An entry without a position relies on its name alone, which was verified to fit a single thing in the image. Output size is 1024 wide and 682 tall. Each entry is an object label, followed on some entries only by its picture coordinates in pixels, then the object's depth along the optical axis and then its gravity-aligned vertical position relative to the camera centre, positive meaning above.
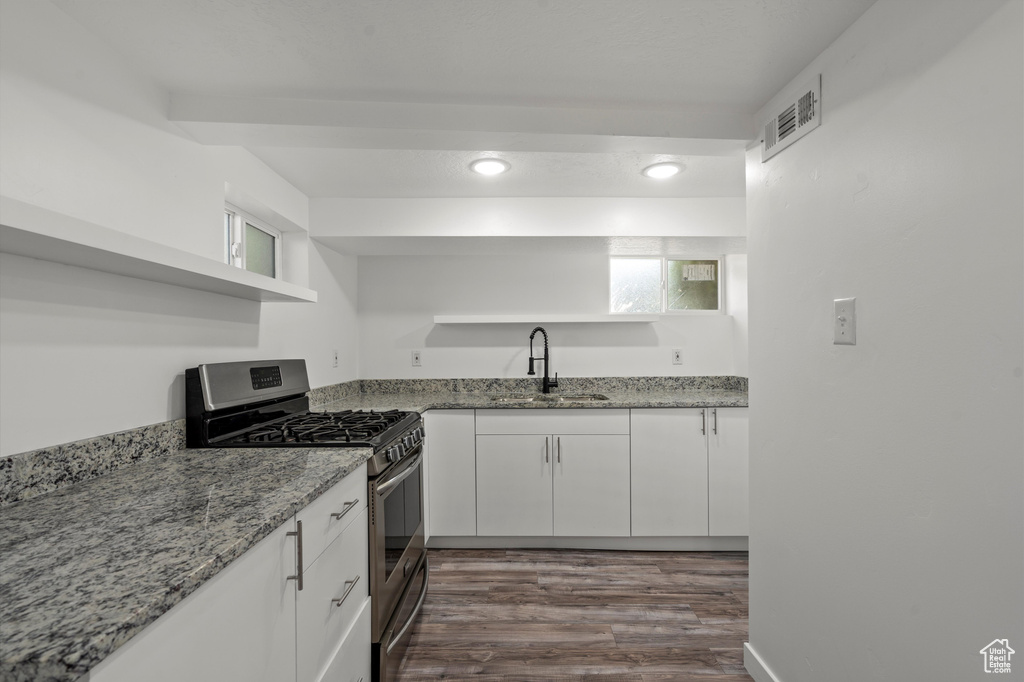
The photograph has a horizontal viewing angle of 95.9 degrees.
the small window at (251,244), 2.21 +0.52
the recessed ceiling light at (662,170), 2.28 +0.86
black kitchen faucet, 3.23 -0.29
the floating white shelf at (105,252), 0.81 +0.21
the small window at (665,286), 3.44 +0.41
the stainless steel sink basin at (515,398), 3.05 -0.40
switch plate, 1.24 +0.05
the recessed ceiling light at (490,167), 2.23 +0.86
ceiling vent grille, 1.40 +0.72
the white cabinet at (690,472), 2.75 -0.79
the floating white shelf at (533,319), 3.19 +0.15
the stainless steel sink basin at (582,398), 3.16 -0.40
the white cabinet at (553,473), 2.78 -0.80
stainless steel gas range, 1.59 -0.35
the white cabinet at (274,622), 0.69 -0.55
